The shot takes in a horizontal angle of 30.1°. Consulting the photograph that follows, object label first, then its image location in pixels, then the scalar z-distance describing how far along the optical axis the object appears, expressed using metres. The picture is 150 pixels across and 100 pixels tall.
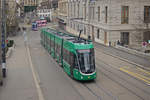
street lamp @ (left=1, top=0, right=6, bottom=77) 24.49
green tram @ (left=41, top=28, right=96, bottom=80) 21.67
